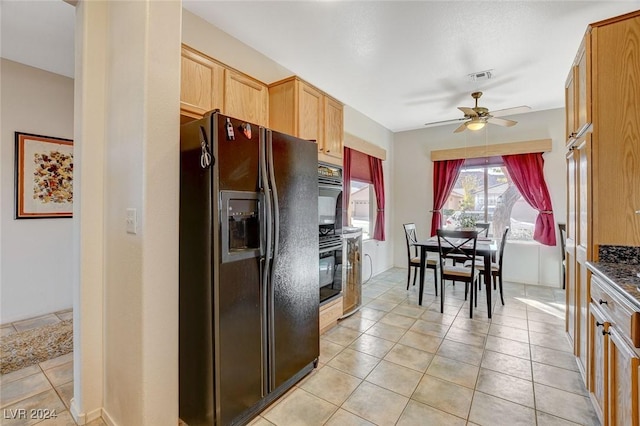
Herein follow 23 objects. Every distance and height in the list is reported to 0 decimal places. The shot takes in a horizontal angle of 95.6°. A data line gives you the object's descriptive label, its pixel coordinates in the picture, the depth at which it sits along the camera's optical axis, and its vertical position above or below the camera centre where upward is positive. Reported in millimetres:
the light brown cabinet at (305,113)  2570 +941
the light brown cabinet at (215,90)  2055 +960
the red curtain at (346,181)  4121 +453
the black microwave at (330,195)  2703 +179
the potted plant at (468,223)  3961 -139
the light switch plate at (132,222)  1418 -43
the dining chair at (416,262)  4066 -696
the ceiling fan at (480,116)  3387 +1170
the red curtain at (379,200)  5121 +233
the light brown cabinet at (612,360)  1095 -657
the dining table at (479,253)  3258 -463
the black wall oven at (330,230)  2693 -164
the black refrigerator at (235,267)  1482 -306
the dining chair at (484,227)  4430 -226
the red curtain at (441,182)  5160 +557
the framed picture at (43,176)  2941 +394
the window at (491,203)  4801 +173
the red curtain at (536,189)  4465 +376
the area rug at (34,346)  2268 -1127
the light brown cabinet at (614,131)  1583 +454
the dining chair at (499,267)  3643 -691
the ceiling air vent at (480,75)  3217 +1560
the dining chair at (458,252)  3219 -465
